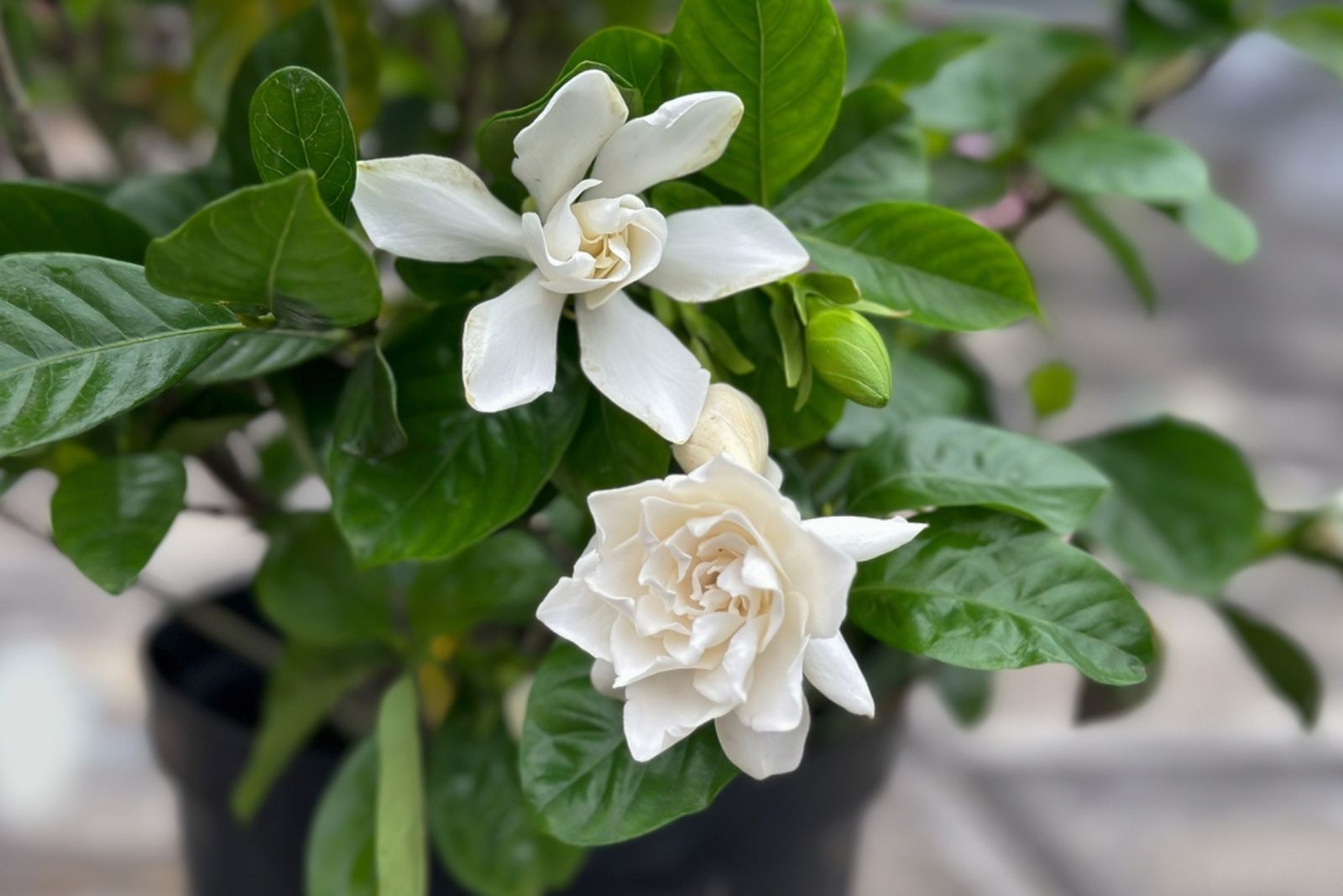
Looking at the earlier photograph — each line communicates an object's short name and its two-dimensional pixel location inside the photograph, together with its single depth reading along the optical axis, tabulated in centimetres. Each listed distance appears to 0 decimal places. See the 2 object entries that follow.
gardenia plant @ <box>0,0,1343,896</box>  30
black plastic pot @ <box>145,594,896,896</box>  62
